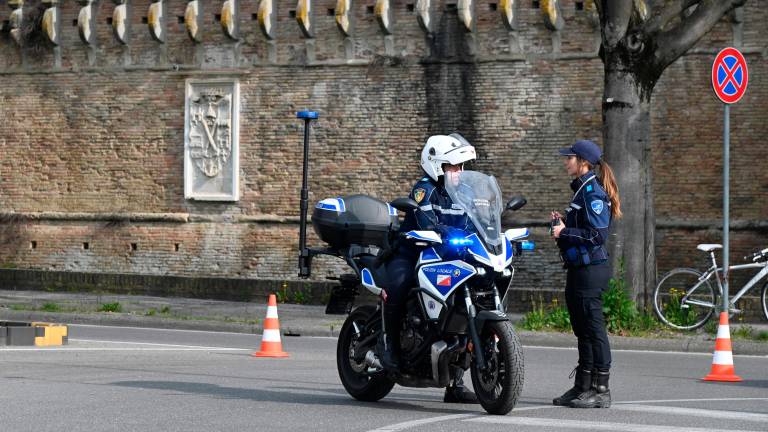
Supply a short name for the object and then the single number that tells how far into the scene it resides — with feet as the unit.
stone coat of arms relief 101.58
